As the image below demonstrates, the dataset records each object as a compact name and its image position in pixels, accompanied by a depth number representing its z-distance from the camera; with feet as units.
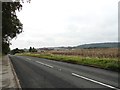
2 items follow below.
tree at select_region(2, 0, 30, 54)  18.37
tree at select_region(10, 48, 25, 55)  207.70
